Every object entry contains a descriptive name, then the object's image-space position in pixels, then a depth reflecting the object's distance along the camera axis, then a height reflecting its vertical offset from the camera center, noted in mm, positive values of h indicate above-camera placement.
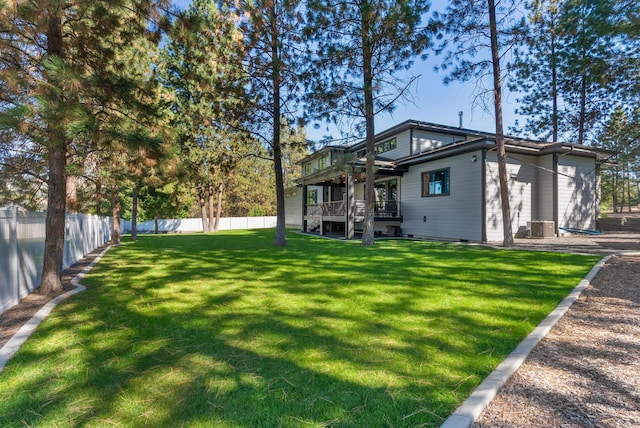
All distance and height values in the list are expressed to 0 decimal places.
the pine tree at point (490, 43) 10117 +5334
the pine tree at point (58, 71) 3656 +1929
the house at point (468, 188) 12414 +1065
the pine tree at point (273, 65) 10953 +5299
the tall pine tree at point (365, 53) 9852 +5239
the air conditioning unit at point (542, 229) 12273 -639
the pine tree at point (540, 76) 10562 +6392
